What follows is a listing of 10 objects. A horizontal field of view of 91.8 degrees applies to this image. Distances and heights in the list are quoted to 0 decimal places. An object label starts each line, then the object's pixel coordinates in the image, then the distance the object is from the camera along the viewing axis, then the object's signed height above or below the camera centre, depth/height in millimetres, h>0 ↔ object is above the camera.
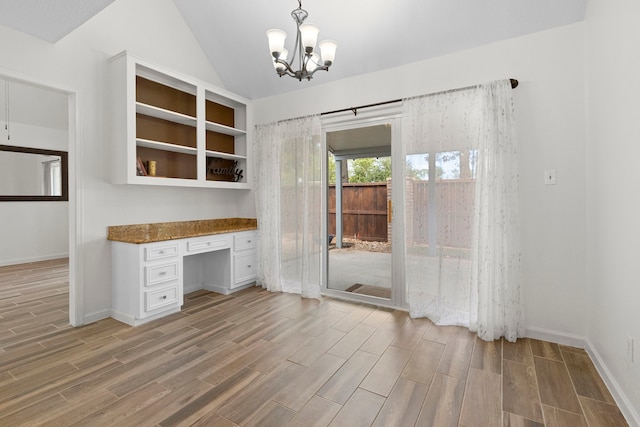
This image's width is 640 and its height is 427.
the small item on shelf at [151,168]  3328 +459
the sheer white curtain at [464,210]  2670 -4
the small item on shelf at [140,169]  3215 +437
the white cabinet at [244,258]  3977 -628
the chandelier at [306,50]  2193 +1193
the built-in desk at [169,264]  2977 -605
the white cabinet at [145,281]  2957 -695
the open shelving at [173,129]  3008 +971
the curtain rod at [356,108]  3310 +1162
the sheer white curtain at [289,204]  3842 +78
